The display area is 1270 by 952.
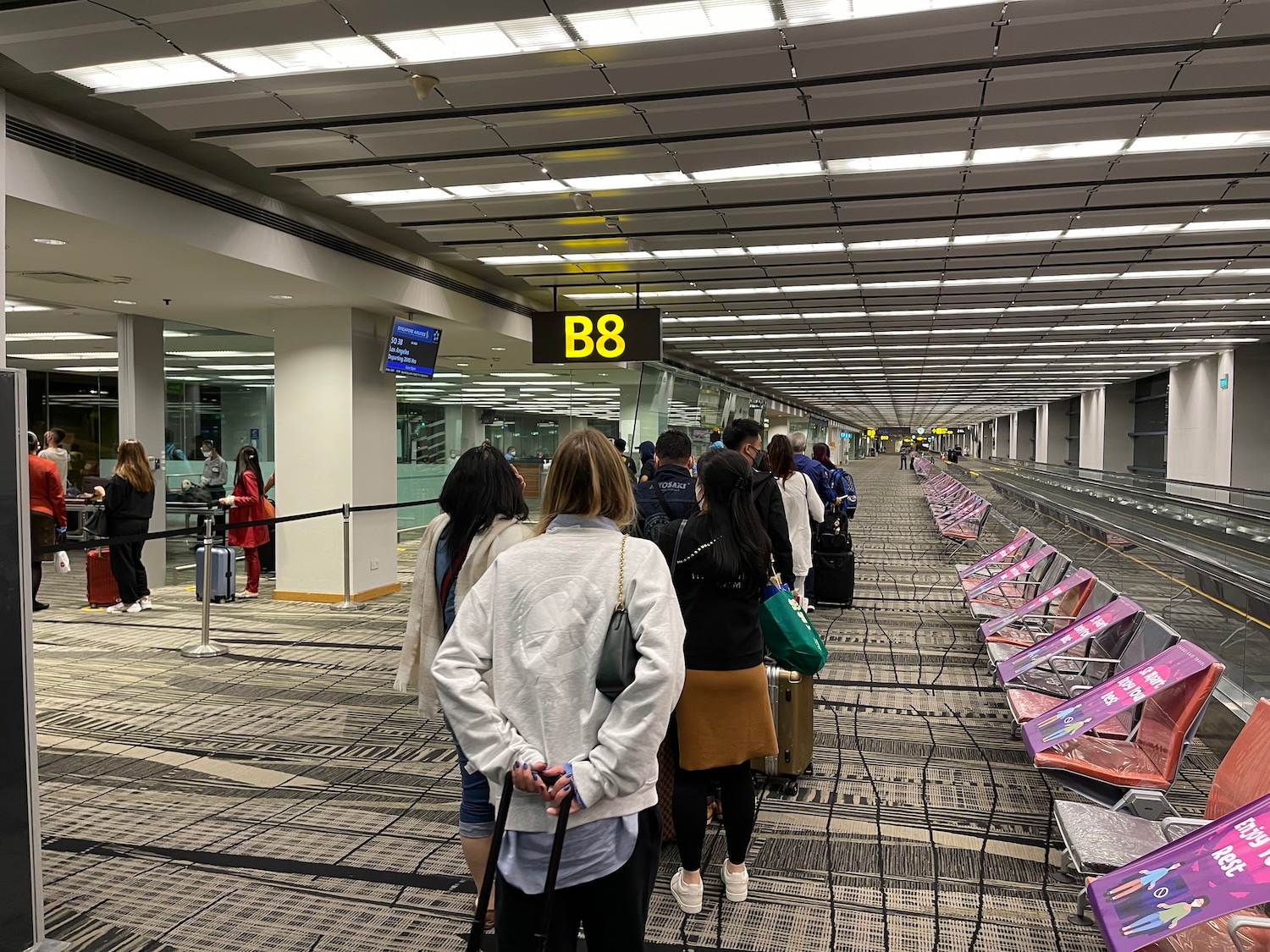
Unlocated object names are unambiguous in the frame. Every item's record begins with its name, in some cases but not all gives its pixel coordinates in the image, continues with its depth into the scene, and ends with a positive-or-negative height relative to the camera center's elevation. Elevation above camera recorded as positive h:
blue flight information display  10.77 +1.13
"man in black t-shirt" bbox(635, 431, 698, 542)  4.25 -0.23
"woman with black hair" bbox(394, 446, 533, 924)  3.00 -0.39
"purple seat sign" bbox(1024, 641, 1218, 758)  3.48 -1.02
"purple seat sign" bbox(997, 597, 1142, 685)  4.79 -1.03
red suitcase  9.88 -1.64
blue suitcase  9.66 -1.50
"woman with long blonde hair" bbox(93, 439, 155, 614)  9.24 -0.76
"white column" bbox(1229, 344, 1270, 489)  19.23 +0.70
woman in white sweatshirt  1.87 -0.58
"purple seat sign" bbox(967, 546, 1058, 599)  7.64 -1.09
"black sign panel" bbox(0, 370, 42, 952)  2.85 -0.89
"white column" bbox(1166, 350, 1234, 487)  20.28 +0.69
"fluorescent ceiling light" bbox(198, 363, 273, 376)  12.88 +1.06
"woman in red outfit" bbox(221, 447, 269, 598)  10.53 -0.74
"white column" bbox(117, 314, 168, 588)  10.91 +0.51
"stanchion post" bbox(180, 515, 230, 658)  7.46 -1.66
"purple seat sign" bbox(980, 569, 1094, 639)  6.10 -1.08
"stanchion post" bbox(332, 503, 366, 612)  9.93 -1.66
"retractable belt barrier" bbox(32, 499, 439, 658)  5.67 -0.82
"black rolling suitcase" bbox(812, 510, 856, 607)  9.55 -1.30
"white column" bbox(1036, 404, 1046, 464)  44.59 +0.64
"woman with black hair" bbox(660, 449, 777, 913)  3.15 -0.73
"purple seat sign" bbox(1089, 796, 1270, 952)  2.03 -1.05
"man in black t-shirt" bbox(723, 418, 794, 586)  3.53 -0.30
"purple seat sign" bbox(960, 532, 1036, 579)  9.13 -1.12
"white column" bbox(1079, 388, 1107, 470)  32.69 +0.79
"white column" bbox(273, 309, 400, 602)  10.39 -0.05
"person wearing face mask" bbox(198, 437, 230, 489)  12.27 -0.50
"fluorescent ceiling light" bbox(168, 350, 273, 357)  12.32 +1.22
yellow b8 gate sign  11.09 +1.33
